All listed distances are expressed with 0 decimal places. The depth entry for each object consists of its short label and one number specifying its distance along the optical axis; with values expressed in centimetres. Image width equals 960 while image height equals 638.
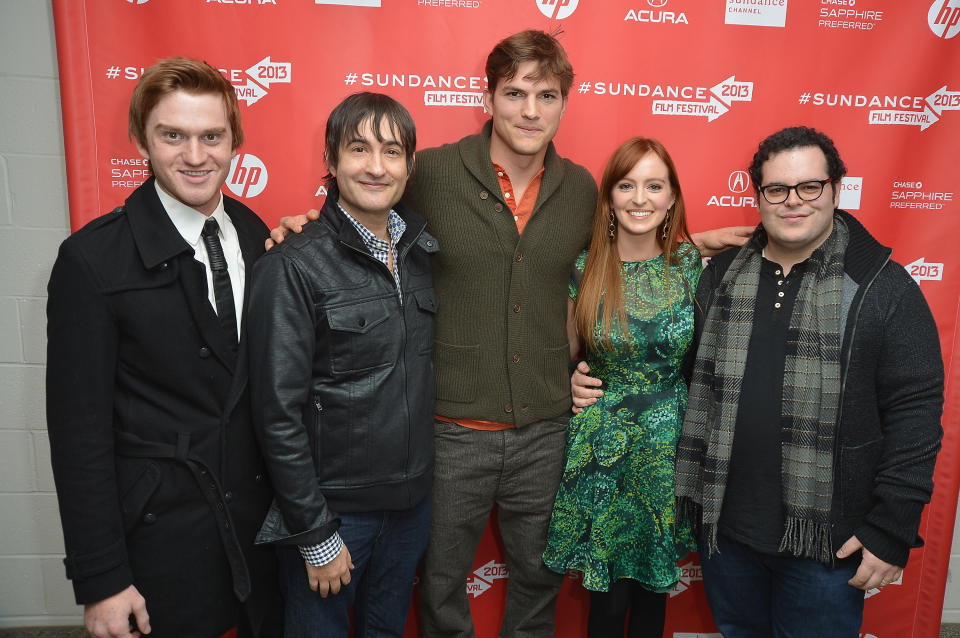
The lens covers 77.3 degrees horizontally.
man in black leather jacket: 138
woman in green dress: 178
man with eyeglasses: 148
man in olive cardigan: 176
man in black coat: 125
